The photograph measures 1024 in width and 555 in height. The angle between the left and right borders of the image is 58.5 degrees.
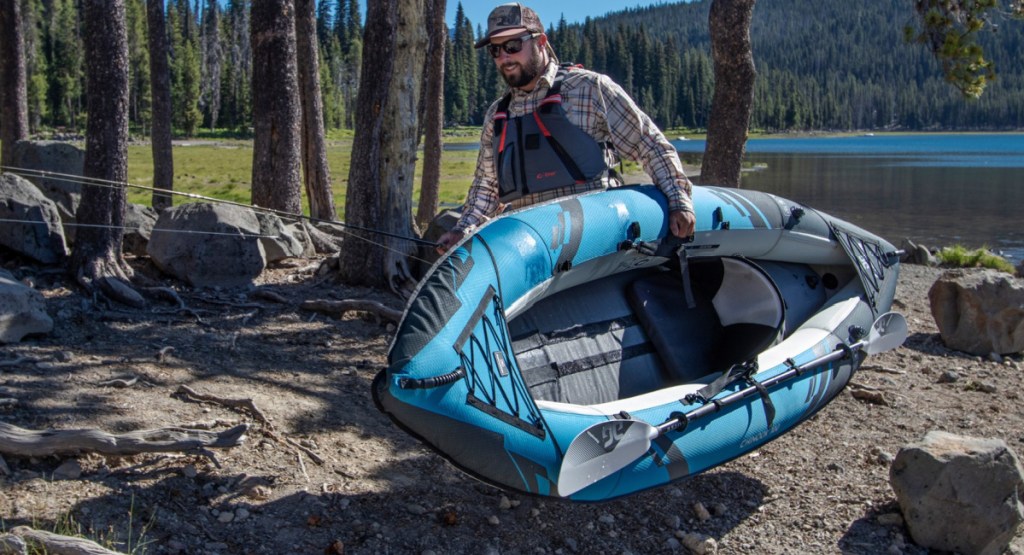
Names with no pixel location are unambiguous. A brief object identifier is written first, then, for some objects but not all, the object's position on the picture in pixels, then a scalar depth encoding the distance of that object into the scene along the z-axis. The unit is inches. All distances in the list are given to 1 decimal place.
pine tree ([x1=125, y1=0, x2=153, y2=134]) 2390.5
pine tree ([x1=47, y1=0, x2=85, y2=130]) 2388.0
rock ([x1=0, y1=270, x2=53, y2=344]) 201.5
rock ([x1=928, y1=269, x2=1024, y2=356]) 281.7
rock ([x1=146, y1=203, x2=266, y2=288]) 276.2
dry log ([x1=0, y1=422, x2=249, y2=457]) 145.0
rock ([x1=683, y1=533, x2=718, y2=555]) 157.5
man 166.9
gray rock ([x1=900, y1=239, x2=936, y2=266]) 495.8
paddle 137.0
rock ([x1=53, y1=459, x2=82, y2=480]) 145.4
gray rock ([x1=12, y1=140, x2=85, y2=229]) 355.9
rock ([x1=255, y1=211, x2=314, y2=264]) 310.2
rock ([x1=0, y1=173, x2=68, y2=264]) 263.3
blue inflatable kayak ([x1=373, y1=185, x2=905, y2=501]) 135.4
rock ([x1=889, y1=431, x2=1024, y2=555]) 159.8
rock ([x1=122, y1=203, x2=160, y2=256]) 296.4
